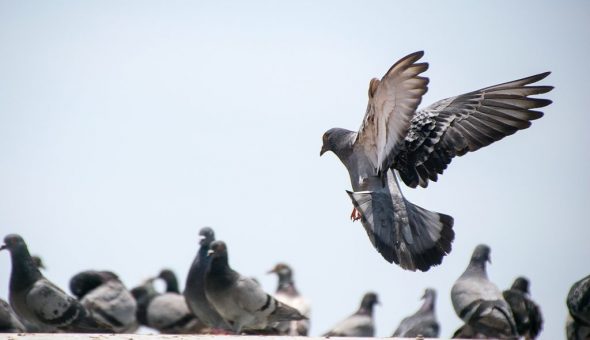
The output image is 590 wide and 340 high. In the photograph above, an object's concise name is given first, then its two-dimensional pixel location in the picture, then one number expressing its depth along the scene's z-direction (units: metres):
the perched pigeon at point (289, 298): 19.73
